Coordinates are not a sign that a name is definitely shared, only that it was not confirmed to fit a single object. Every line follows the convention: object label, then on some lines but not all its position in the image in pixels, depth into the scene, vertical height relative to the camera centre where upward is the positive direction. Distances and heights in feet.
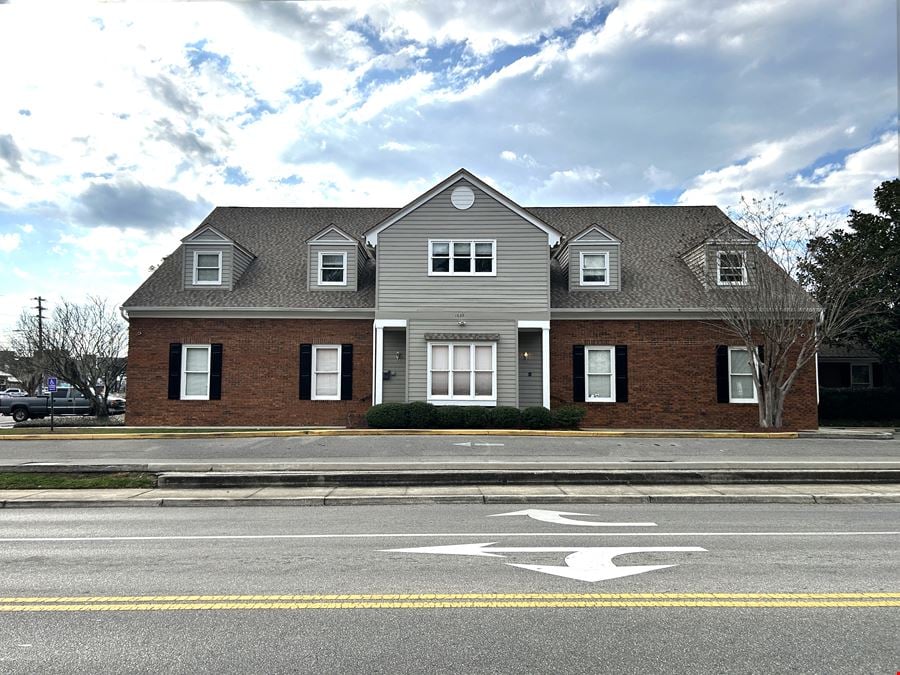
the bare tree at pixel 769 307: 64.28 +8.03
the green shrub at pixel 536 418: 63.82 -3.24
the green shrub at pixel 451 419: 63.67 -3.30
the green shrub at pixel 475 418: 63.41 -3.20
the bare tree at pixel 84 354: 87.66 +4.73
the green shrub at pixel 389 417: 63.57 -3.08
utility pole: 100.47 +12.31
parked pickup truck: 100.22 -2.88
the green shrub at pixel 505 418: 63.62 -3.21
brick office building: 69.26 +6.43
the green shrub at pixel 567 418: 64.18 -3.25
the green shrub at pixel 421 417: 63.57 -3.08
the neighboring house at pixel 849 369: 106.01 +2.67
